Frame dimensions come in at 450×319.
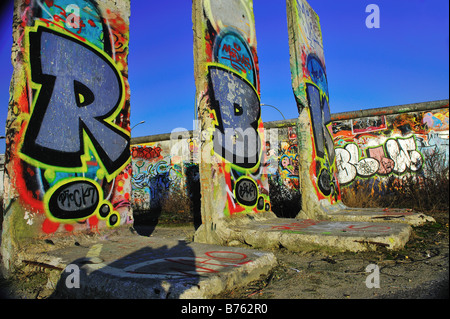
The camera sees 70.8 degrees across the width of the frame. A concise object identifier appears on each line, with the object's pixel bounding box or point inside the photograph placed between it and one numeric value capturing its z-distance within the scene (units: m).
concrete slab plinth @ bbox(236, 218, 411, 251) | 3.39
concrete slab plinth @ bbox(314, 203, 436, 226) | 4.74
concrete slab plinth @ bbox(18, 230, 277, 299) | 2.00
